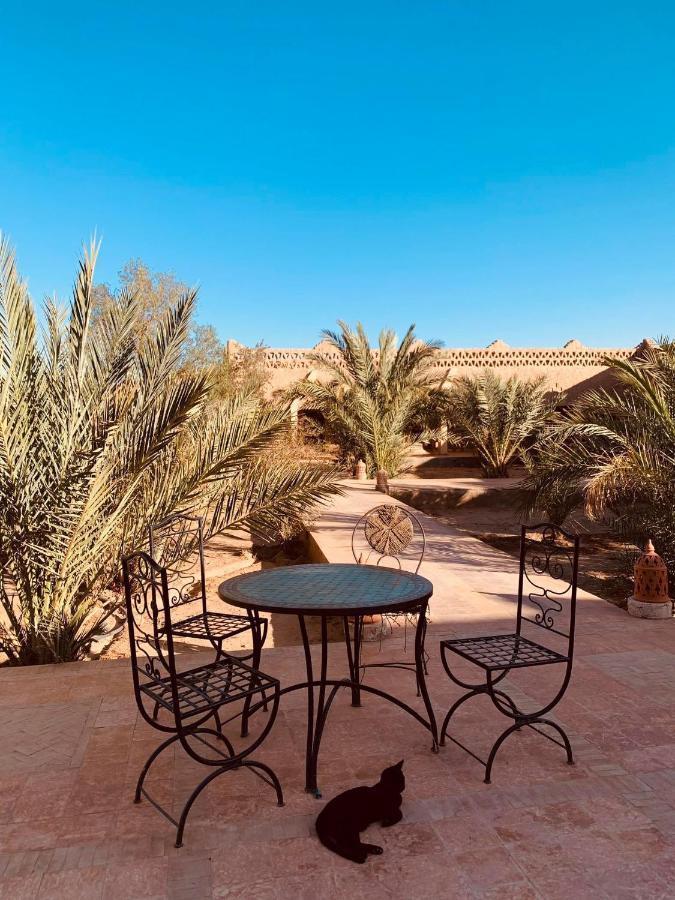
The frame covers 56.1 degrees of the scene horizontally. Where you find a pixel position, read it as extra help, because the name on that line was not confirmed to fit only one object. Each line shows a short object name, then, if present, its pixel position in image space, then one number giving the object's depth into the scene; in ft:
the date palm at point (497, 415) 58.80
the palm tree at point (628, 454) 20.98
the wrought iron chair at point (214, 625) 10.98
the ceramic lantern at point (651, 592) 17.12
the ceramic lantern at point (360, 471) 59.26
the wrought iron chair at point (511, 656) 9.37
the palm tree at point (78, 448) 14.53
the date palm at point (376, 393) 55.67
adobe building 77.61
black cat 7.53
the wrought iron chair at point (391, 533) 17.31
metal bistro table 8.98
